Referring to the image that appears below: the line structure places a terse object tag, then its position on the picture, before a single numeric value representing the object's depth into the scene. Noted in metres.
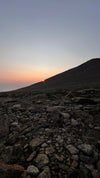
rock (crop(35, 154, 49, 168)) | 1.54
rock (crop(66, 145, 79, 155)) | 1.75
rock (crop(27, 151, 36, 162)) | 1.66
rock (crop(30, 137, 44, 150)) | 1.95
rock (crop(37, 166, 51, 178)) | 1.38
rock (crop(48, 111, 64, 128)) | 2.64
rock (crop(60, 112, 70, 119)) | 2.91
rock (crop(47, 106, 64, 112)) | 3.54
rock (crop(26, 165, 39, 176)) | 1.42
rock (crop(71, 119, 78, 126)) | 2.59
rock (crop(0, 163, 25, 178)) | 1.35
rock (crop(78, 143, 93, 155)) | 1.76
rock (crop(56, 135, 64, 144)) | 1.99
